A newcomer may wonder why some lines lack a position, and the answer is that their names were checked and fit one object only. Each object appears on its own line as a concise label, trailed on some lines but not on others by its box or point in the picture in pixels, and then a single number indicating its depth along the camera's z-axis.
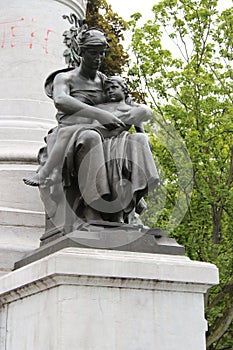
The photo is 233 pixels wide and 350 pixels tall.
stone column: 12.98
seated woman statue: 9.59
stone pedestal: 8.15
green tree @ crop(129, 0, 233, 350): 19.51
